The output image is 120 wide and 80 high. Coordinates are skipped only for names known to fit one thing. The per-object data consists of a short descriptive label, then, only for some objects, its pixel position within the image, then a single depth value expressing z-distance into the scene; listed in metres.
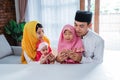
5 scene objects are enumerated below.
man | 1.59
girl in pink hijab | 1.45
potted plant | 4.21
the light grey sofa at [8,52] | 3.35
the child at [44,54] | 1.52
